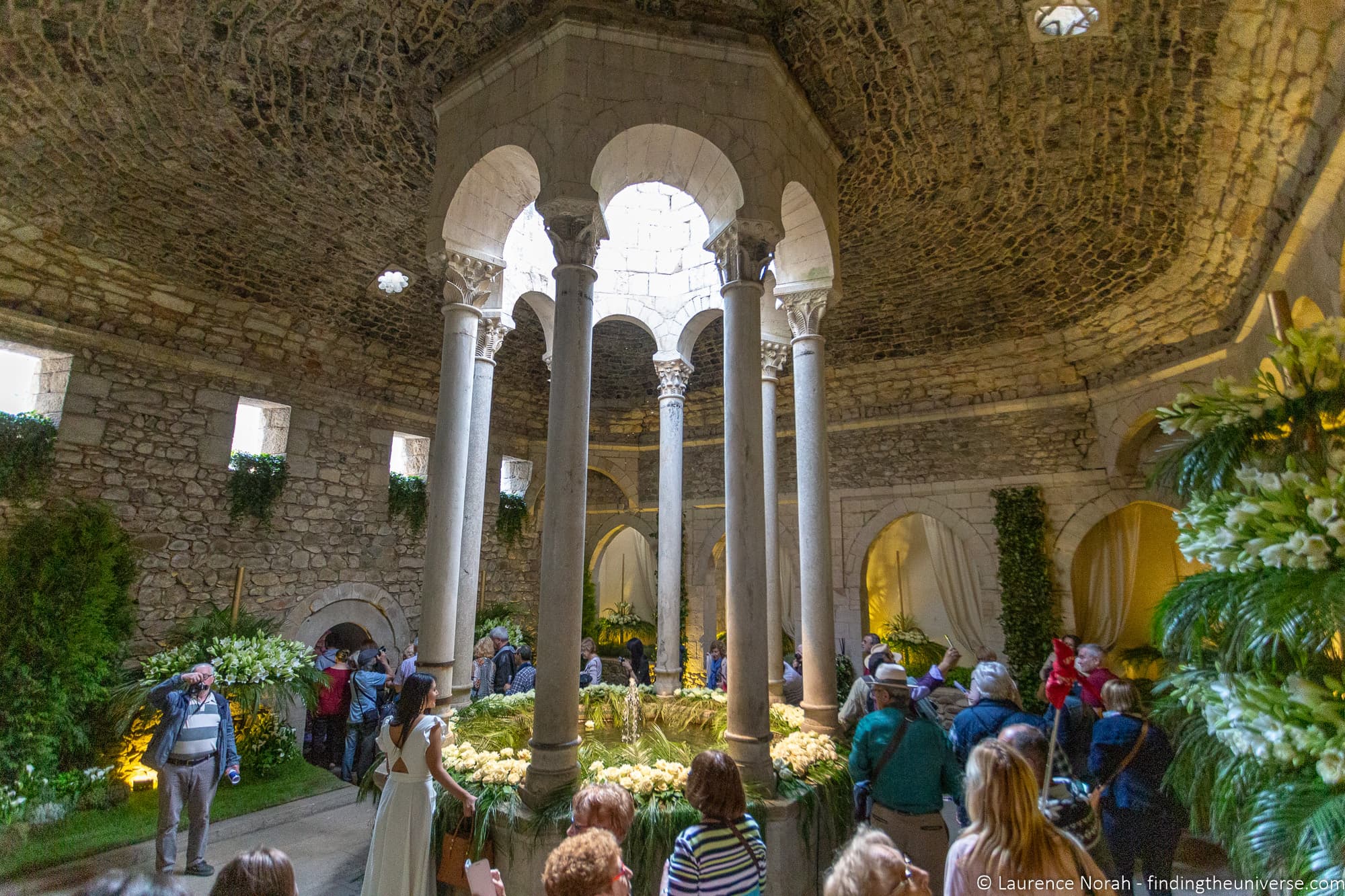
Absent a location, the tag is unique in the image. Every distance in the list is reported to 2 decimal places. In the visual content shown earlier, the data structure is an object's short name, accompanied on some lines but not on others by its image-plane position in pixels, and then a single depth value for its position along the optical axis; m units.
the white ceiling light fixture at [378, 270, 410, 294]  7.60
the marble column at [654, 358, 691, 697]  7.74
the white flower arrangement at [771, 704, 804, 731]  5.57
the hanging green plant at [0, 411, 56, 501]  6.36
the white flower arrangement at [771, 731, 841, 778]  4.36
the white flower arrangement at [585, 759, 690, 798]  3.79
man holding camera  4.52
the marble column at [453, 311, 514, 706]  6.02
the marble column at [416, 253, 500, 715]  5.05
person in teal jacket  3.23
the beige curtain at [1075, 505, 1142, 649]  9.80
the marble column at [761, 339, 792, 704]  6.68
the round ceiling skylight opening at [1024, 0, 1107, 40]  4.22
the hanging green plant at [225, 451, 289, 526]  8.02
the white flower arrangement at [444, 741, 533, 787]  3.95
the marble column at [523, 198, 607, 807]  3.81
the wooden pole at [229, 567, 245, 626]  7.78
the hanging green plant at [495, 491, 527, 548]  11.73
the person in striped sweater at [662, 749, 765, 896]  2.21
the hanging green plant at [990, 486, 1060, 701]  9.09
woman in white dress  3.20
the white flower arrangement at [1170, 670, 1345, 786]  2.06
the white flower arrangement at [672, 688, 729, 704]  6.40
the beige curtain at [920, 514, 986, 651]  10.21
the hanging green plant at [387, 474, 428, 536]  9.81
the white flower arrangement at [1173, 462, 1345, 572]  2.20
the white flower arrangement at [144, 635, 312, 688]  6.62
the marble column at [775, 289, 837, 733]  5.24
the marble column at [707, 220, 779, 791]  4.12
